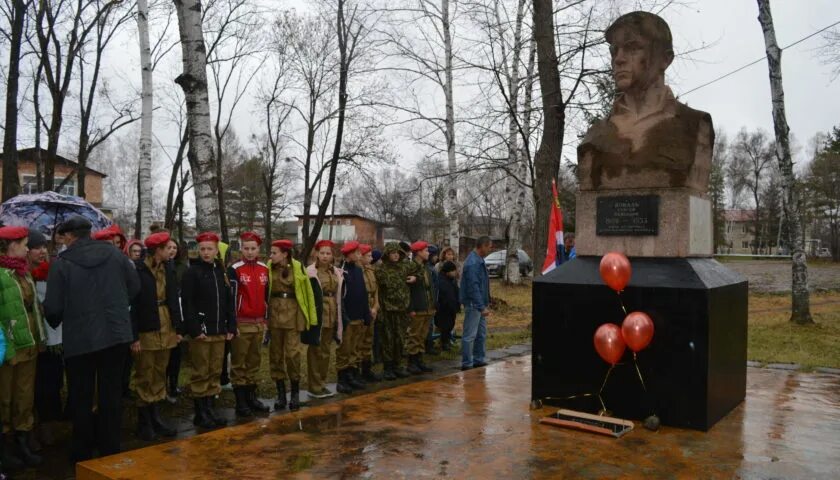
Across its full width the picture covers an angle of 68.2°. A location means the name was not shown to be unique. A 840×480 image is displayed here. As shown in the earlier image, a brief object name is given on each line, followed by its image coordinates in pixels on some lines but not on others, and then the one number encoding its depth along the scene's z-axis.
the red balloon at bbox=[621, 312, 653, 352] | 4.72
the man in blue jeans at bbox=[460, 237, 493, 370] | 8.20
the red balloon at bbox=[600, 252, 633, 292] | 4.89
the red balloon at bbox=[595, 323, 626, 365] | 4.84
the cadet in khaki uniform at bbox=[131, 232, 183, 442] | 5.32
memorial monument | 4.84
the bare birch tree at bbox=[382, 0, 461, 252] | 17.69
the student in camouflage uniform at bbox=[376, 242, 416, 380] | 7.89
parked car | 28.09
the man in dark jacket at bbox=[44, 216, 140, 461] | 4.46
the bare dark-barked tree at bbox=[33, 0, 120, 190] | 16.08
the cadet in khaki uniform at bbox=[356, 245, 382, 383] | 7.53
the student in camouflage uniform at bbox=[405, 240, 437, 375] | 8.21
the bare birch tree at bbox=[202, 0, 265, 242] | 20.55
